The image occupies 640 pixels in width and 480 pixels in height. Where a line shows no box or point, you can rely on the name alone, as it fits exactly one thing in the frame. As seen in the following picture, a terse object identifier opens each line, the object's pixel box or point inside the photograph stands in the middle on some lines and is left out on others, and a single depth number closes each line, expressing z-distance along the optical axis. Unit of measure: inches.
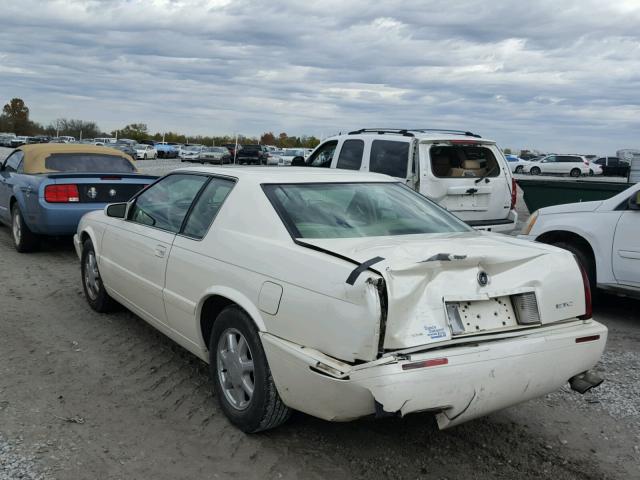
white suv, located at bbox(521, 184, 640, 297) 246.1
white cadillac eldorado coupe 114.0
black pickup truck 1932.8
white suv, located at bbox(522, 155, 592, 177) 1835.6
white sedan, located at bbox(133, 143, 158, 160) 2110.0
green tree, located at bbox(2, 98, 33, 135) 4318.4
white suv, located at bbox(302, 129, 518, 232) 335.6
